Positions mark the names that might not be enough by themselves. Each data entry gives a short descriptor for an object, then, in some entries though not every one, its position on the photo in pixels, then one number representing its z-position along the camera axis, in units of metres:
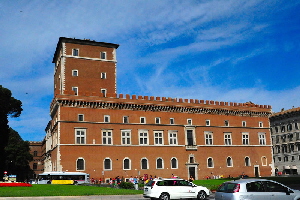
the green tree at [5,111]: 50.16
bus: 41.75
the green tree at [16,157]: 68.25
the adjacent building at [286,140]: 69.06
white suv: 21.12
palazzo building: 45.34
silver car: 14.30
